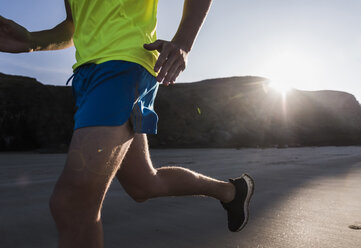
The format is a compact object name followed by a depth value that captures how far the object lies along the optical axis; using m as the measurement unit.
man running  0.84
